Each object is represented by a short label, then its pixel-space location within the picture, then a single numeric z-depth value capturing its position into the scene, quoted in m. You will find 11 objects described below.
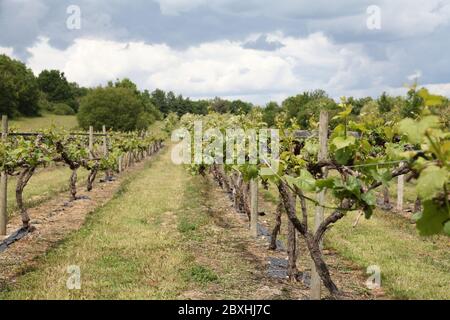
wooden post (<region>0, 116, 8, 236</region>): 10.61
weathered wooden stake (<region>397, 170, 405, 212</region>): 15.62
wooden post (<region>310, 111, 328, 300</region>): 5.96
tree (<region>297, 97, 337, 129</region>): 51.31
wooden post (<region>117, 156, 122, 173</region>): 26.41
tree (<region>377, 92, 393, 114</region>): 58.01
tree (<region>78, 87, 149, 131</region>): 67.94
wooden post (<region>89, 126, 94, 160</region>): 19.48
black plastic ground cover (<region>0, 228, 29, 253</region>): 9.55
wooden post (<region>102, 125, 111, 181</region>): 24.17
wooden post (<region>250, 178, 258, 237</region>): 10.98
